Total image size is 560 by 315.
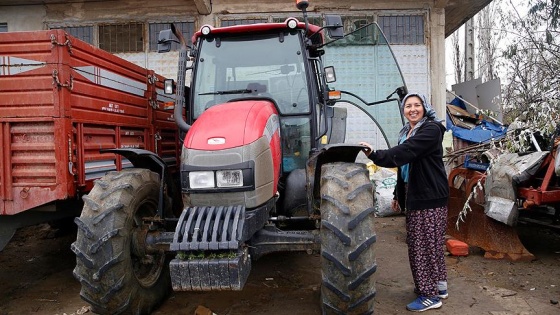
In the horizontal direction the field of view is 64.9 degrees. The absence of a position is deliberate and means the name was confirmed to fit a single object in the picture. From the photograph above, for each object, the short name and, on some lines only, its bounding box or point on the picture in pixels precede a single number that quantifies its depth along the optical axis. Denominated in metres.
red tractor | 2.83
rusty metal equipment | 4.45
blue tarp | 8.53
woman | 3.58
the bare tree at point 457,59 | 20.05
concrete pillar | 8.66
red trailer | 3.55
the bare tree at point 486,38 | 19.89
